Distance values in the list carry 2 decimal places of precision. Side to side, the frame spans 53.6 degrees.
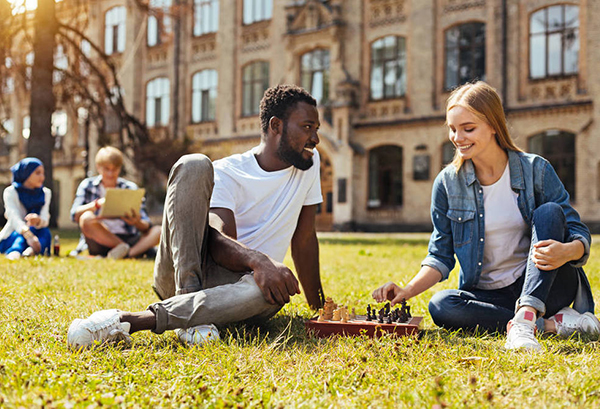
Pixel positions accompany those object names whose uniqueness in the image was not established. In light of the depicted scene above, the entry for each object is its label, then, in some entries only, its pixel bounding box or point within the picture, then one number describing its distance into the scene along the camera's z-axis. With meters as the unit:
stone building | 19.55
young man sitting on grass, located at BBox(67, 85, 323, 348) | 2.92
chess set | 3.10
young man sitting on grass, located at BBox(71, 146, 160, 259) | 7.96
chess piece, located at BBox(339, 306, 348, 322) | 3.25
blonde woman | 3.27
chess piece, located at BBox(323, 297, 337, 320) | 3.30
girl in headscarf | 7.90
